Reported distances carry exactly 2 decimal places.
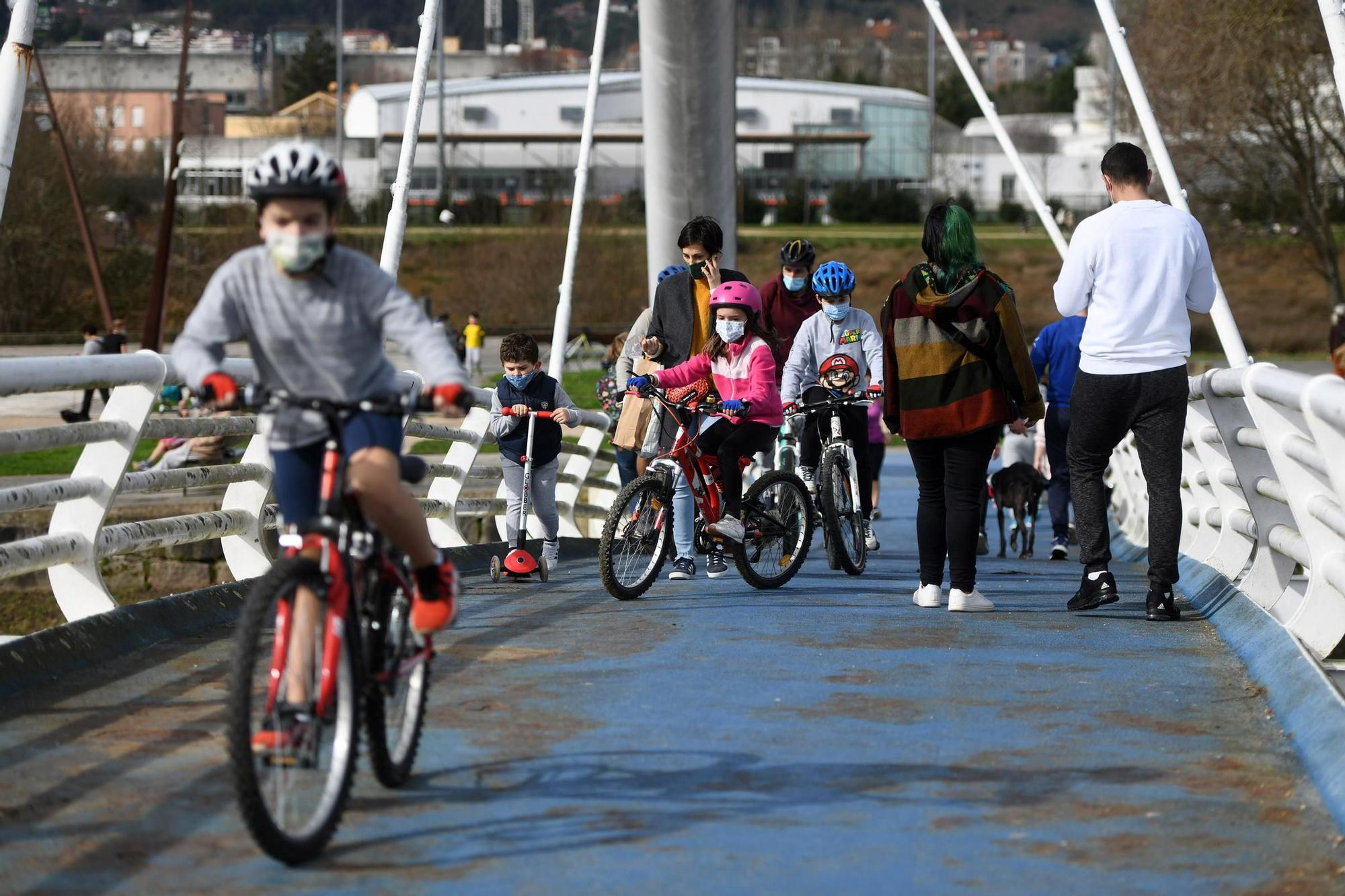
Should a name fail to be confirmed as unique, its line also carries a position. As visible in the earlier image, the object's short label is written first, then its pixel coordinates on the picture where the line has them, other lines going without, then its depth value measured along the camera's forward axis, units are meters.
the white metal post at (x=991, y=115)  17.83
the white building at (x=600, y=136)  108.69
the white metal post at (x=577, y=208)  17.14
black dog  15.36
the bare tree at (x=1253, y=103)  46.34
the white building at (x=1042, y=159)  114.62
